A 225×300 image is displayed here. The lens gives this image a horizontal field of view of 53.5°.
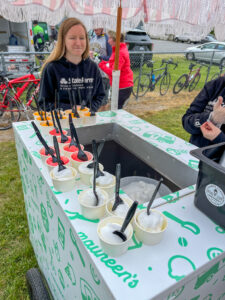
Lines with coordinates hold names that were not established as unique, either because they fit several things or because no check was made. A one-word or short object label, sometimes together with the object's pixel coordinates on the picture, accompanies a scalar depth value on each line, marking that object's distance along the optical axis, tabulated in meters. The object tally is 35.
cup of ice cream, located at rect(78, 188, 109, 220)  0.98
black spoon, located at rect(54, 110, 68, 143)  1.54
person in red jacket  4.43
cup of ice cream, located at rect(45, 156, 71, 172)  1.27
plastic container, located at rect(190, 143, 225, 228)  0.91
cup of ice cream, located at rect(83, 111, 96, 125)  2.03
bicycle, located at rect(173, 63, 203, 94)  8.55
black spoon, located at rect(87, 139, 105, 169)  1.22
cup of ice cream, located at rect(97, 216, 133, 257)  0.82
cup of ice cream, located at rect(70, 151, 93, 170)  1.29
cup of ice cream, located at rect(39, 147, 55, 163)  1.37
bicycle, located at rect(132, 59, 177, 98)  7.69
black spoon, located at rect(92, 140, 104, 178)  1.02
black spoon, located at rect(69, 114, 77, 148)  1.44
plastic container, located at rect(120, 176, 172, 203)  1.64
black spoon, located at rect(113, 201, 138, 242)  0.78
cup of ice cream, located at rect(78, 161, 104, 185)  1.18
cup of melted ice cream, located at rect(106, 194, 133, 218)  0.97
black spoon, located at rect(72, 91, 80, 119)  1.98
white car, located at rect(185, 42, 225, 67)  10.09
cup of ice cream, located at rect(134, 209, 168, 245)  0.87
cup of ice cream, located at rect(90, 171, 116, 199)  1.11
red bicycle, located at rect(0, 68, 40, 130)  5.01
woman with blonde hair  2.52
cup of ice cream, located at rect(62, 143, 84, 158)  1.40
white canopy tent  1.56
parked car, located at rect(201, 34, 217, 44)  18.07
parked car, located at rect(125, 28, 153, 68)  10.06
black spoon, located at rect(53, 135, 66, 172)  1.17
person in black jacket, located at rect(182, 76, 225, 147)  1.71
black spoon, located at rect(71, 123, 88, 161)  1.33
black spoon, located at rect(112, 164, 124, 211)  0.89
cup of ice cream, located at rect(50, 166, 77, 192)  1.15
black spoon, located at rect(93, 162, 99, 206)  1.00
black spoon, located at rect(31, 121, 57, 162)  1.24
